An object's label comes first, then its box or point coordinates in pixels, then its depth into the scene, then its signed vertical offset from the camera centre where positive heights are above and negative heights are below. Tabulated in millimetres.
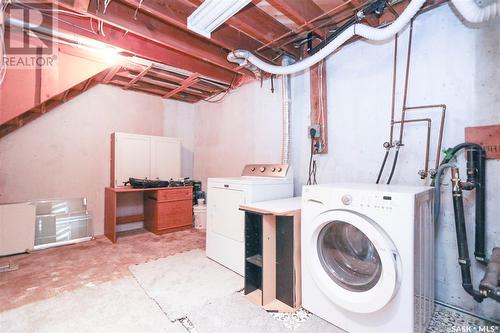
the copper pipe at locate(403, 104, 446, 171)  1815 +289
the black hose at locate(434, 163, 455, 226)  1670 -167
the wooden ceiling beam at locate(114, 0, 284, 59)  1972 +1369
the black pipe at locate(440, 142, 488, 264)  1606 -118
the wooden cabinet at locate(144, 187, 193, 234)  3574 -696
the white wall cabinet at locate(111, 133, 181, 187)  3578 +141
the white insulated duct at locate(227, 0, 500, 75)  1541 +1075
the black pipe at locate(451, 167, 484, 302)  1591 -471
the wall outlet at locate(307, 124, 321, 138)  2576 +413
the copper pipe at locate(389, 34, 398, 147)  2057 +719
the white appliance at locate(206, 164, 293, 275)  2316 -381
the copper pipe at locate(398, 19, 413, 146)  1978 +707
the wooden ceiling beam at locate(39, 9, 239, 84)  2184 +1301
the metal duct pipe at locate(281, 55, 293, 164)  2811 +678
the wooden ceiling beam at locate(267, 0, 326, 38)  1932 +1337
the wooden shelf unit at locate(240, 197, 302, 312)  1803 -748
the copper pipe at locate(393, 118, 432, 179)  1870 +186
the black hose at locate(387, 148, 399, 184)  2002 +24
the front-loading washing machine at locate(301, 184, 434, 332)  1288 -578
